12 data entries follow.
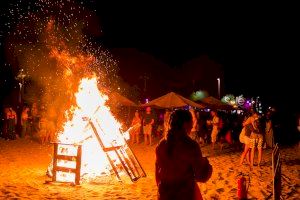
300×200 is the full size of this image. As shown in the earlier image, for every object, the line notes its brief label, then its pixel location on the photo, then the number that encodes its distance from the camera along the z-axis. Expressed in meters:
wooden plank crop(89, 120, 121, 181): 8.33
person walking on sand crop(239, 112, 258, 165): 10.66
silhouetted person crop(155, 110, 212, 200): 3.33
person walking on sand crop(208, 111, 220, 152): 15.68
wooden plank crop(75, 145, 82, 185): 8.18
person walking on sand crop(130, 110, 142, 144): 16.55
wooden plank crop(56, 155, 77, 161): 8.25
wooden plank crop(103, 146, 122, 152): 8.20
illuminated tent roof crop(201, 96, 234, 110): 23.01
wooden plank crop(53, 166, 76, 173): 8.22
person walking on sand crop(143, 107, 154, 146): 16.44
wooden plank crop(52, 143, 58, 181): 8.35
